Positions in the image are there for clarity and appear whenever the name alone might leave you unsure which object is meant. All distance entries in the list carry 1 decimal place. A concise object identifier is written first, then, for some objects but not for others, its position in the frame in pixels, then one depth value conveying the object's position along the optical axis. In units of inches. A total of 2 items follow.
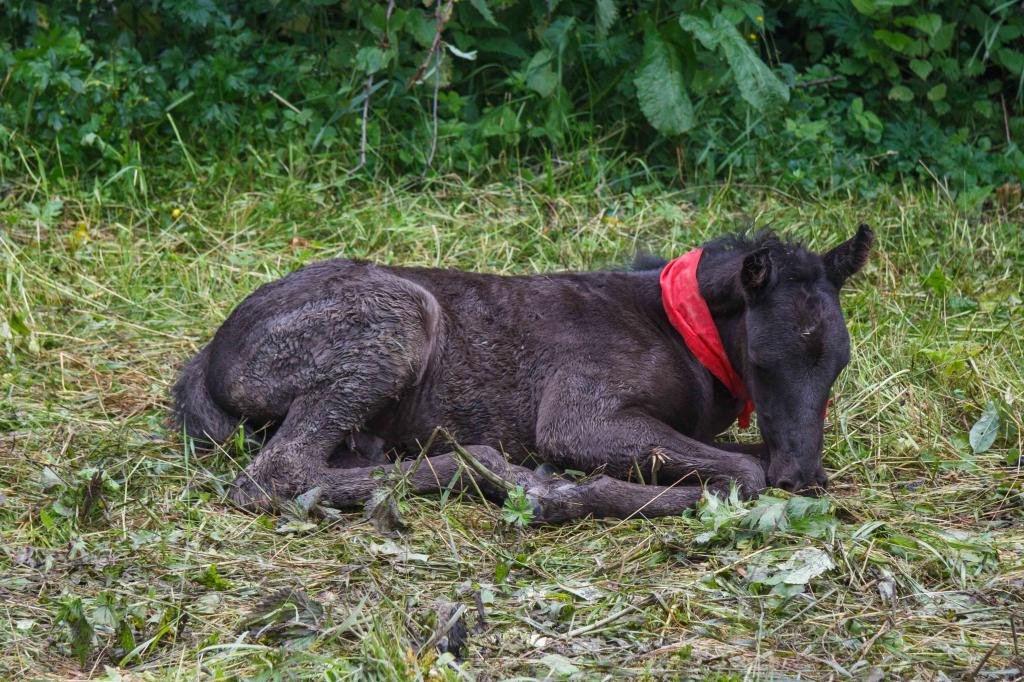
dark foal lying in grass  379.9
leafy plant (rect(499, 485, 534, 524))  351.9
